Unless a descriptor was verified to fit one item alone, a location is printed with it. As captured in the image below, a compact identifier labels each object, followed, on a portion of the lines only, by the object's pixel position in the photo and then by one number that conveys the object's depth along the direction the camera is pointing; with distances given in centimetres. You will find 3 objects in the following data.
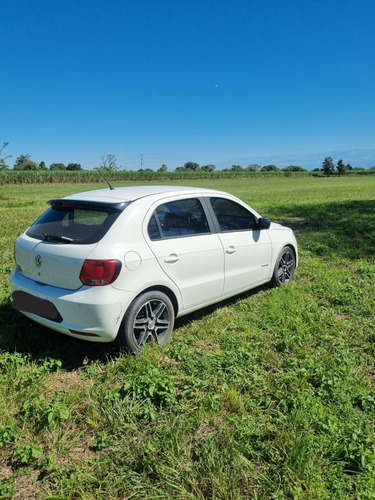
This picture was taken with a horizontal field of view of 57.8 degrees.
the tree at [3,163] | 2092
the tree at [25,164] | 8788
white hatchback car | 298
